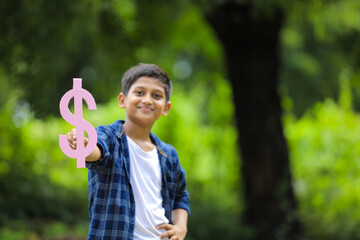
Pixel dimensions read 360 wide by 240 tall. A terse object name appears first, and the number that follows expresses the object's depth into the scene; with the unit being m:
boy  3.21
